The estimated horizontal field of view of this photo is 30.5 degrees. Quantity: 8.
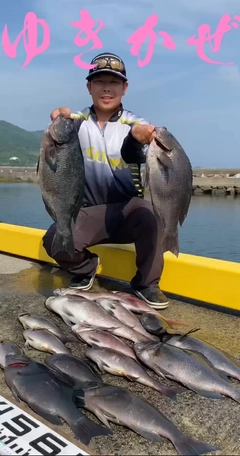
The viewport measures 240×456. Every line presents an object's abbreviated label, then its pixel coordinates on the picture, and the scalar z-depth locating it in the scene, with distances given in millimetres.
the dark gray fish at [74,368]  2434
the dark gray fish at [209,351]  2615
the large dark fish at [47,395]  2039
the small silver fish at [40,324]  3061
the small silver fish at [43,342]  2846
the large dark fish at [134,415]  1949
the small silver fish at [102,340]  2803
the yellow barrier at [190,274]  3594
